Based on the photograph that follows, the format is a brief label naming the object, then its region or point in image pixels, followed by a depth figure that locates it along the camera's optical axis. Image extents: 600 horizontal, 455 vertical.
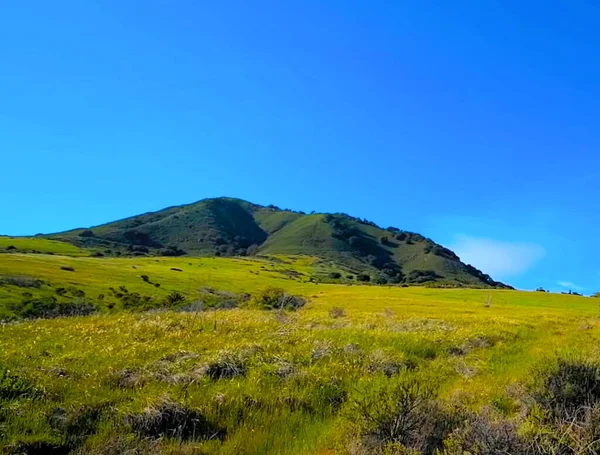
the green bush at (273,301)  55.70
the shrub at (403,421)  7.91
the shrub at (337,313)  40.28
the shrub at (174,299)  59.38
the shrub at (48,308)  43.12
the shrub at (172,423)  8.48
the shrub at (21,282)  53.47
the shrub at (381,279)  162.62
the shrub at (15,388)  9.26
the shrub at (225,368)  12.26
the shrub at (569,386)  9.51
